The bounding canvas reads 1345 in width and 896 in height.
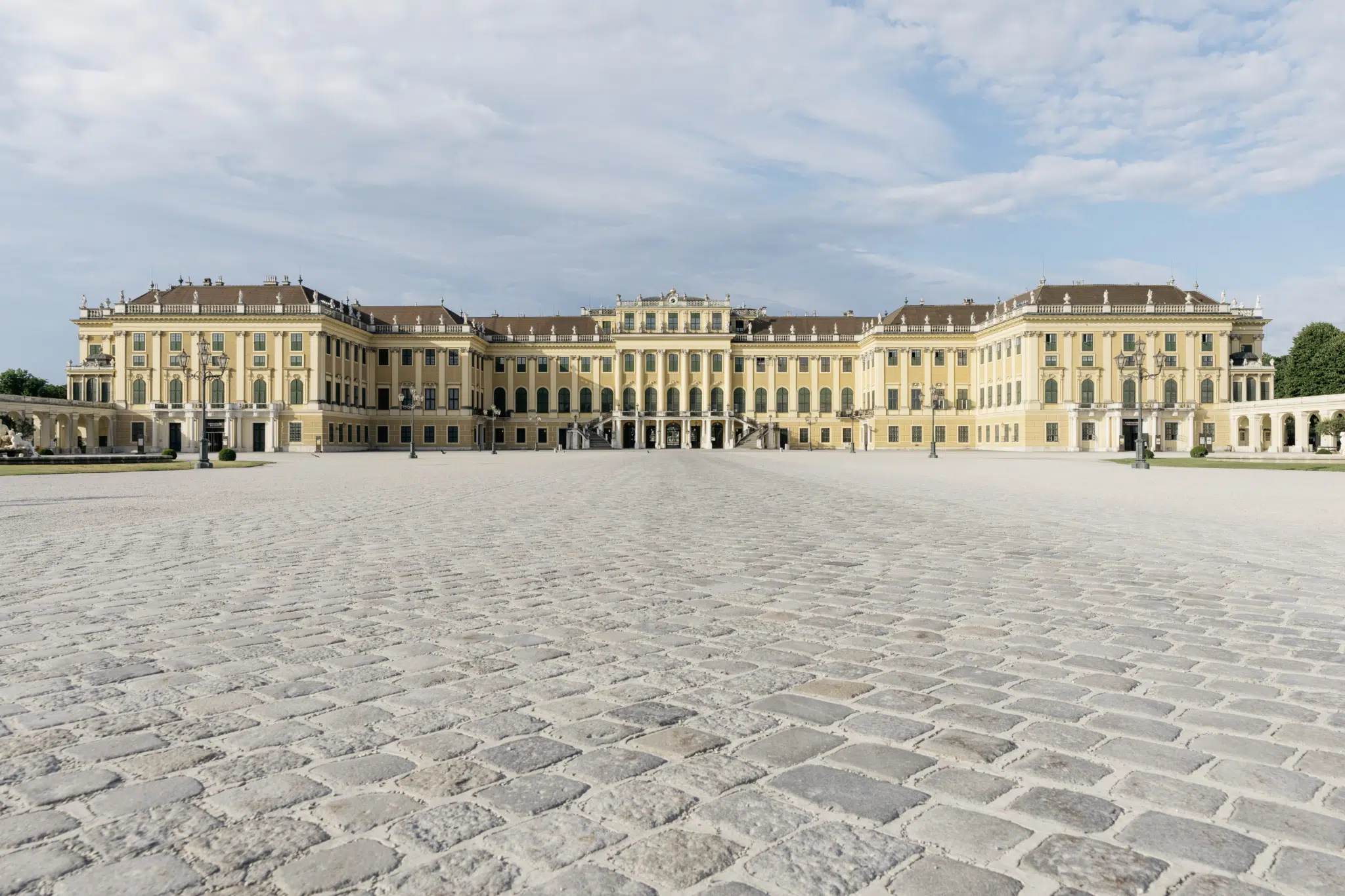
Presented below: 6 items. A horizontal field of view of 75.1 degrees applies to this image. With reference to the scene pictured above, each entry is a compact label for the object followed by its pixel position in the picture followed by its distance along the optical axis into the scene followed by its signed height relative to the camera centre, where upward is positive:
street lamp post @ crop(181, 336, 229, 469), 32.00 +2.89
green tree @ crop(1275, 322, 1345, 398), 74.62 +5.35
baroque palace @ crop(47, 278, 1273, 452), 67.56 +5.14
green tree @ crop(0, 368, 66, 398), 88.81 +5.92
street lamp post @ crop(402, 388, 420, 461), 77.00 +3.21
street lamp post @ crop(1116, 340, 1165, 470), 31.81 +1.51
